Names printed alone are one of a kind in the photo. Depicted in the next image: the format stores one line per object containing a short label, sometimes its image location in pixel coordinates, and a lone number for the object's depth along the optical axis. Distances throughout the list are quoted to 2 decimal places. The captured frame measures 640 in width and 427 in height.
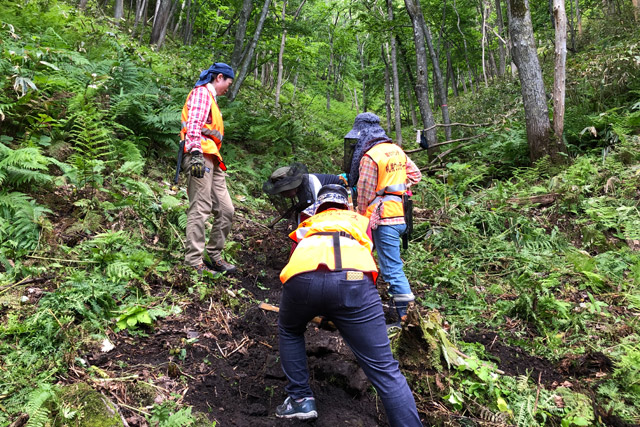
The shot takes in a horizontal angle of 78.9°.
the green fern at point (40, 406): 2.30
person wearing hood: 4.39
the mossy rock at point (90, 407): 2.45
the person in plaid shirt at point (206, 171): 4.74
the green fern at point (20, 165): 4.41
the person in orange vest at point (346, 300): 2.55
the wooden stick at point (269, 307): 4.44
